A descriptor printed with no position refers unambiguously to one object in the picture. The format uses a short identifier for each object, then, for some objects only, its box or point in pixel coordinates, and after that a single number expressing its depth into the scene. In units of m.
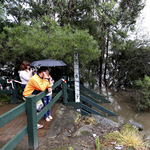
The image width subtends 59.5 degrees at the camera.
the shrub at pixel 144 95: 7.11
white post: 5.00
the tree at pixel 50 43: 4.68
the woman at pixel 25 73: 3.84
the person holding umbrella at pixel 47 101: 3.47
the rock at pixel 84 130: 3.51
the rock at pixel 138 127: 4.61
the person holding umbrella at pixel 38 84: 3.01
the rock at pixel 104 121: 4.28
